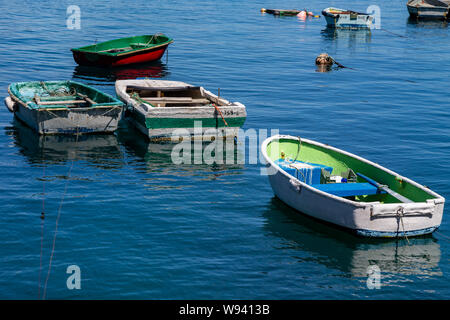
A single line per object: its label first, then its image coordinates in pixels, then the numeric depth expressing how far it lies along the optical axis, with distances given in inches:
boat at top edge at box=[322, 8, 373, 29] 2389.3
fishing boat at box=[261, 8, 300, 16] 2790.4
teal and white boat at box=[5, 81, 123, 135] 912.3
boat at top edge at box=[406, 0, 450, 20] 2714.1
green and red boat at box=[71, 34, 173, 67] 1494.8
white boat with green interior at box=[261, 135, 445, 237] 621.6
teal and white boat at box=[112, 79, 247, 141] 912.9
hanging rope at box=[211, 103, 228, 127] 921.9
